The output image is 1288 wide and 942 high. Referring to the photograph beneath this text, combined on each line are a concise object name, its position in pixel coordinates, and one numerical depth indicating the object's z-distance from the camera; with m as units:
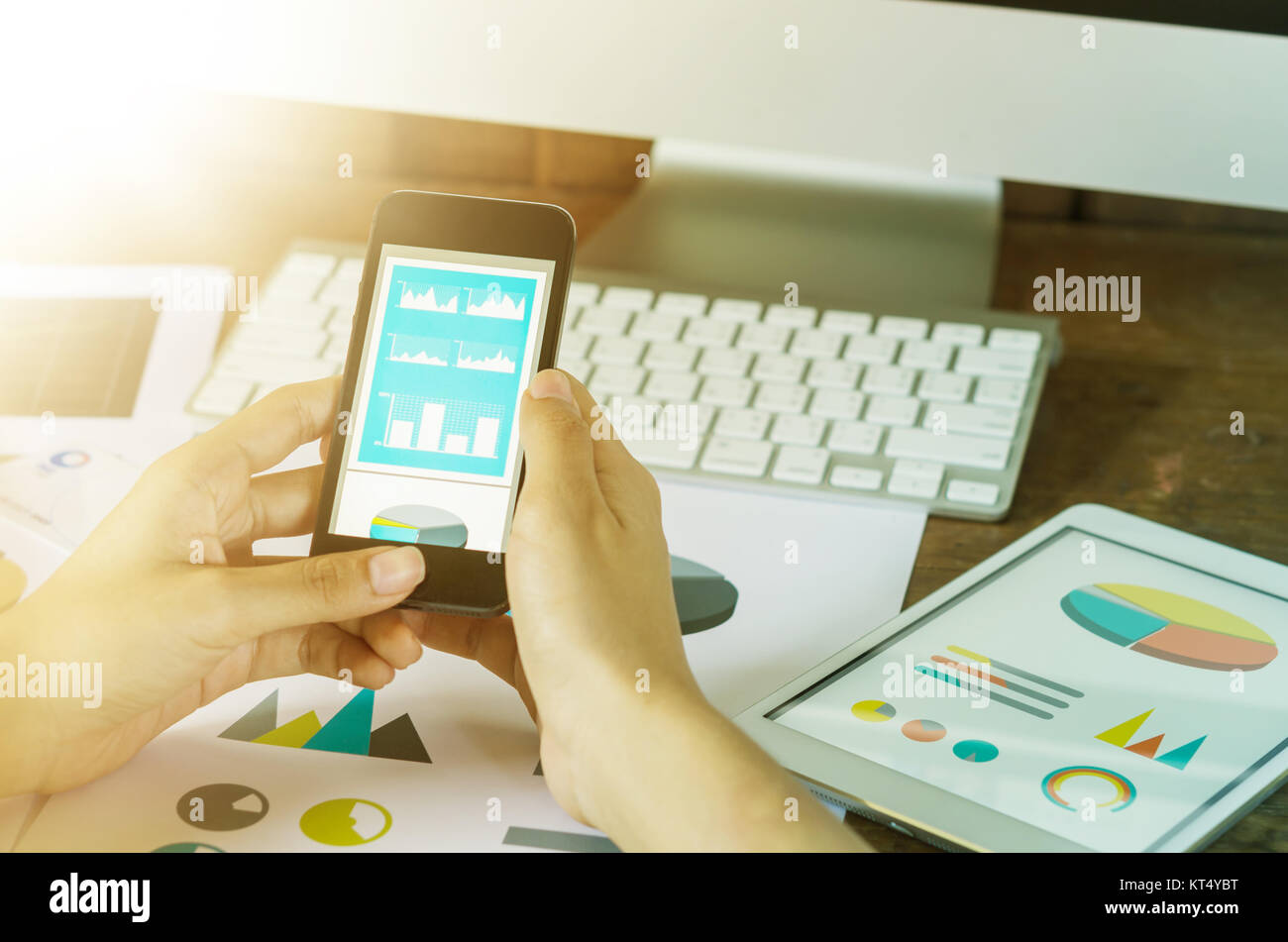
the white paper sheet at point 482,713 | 0.94
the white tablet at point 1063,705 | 0.93
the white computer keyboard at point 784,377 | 1.07
